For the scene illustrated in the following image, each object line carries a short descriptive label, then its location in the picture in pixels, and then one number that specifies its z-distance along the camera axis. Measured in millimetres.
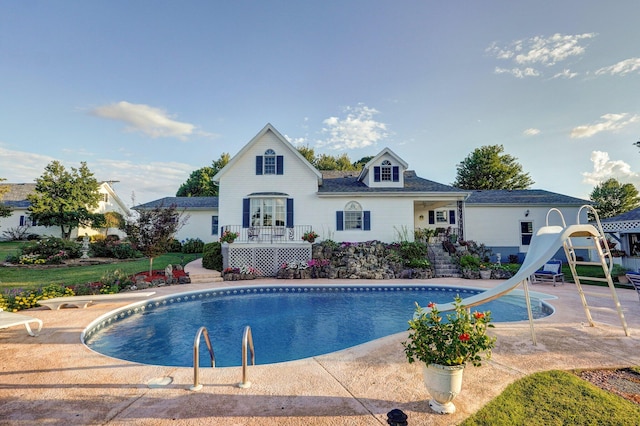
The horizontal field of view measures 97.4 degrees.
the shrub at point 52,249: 17266
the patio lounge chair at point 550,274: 12727
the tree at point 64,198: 25359
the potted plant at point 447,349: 3094
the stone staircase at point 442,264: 15500
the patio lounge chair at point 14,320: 5548
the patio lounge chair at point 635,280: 7988
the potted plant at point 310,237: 15930
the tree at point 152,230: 13594
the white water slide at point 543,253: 5266
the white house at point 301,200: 17141
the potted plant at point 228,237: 15242
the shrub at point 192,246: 24016
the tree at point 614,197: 32969
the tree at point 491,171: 39656
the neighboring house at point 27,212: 29562
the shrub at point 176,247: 24083
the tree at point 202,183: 42262
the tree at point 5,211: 19228
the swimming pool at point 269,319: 6504
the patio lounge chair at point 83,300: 8438
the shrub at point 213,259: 16188
